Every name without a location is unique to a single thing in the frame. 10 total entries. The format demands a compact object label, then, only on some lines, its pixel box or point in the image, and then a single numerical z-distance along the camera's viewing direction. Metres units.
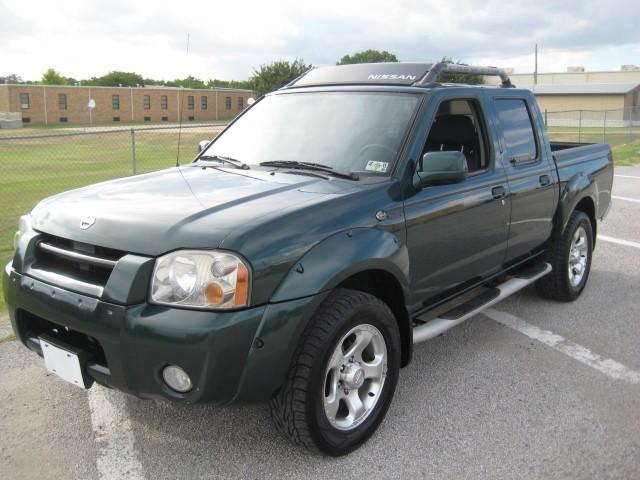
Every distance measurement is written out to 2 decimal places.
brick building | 62.59
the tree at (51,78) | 102.25
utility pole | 73.92
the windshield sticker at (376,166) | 3.65
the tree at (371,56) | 75.12
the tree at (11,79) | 85.69
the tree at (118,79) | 102.56
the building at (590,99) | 54.66
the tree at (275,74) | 64.38
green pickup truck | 2.73
